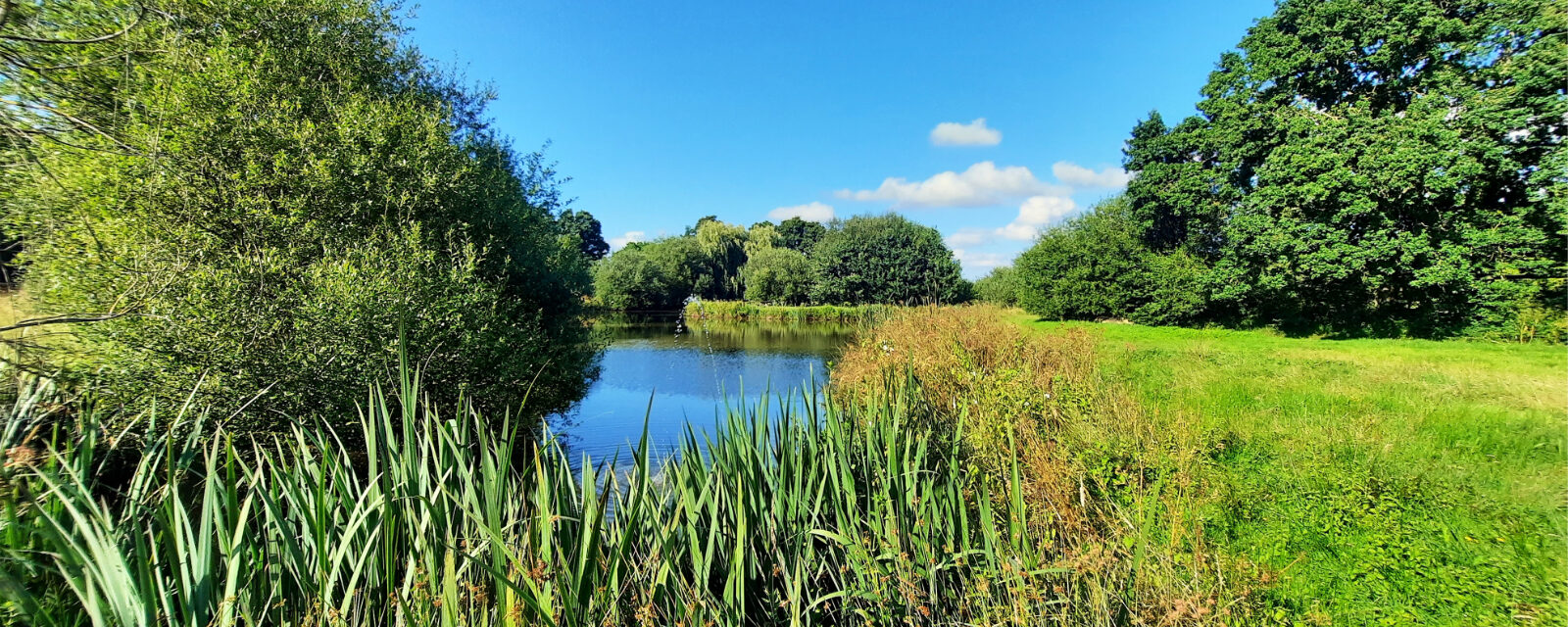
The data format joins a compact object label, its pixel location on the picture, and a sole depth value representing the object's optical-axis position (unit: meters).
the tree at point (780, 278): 51.00
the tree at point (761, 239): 59.35
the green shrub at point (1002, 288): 37.12
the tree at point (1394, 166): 14.04
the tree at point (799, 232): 82.19
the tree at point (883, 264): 46.81
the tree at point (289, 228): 7.42
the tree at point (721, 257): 56.25
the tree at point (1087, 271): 26.83
